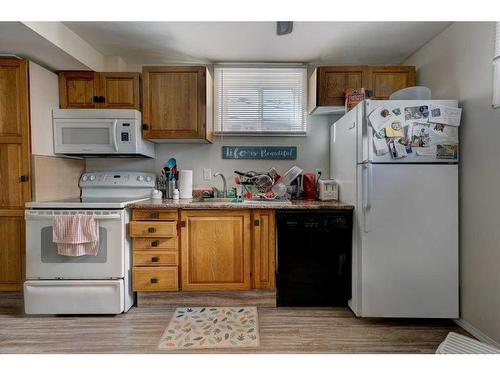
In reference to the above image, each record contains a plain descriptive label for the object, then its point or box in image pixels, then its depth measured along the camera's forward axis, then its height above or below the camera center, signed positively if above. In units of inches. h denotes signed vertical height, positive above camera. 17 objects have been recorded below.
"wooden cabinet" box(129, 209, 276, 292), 91.2 -22.6
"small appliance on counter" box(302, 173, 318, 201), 111.6 -2.3
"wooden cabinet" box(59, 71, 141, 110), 104.7 +34.0
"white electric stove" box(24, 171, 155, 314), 85.8 -26.5
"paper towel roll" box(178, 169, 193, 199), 109.7 -1.2
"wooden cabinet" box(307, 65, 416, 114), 106.6 +37.6
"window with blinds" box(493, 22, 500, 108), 68.5 +26.5
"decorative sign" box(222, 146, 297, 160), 119.1 +12.0
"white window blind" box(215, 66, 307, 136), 117.8 +33.5
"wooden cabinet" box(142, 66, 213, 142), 104.4 +29.3
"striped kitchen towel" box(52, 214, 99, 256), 83.1 -15.2
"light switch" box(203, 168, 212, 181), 119.8 +2.9
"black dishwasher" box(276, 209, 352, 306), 90.1 -23.9
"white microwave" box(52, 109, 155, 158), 101.5 +18.2
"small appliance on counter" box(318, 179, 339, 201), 101.0 -3.9
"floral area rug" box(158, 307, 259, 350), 73.0 -41.8
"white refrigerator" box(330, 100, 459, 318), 78.4 -10.3
